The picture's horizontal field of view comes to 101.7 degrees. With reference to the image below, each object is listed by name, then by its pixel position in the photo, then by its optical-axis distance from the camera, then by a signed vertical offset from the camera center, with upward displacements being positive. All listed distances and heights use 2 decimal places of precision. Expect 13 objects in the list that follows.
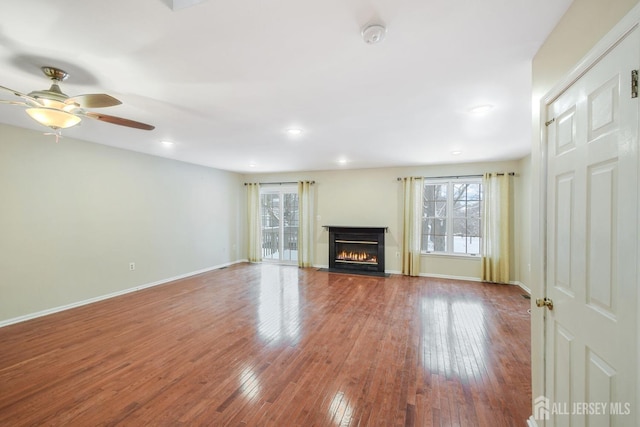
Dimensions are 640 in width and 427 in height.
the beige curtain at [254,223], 7.38 -0.29
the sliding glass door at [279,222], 7.26 -0.26
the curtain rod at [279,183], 6.86 +0.85
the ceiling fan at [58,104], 1.84 +0.79
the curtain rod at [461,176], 5.25 +0.85
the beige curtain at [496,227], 5.21 -0.24
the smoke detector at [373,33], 1.43 +1.02
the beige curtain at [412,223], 5.86 -0.19
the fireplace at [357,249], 6.16 -0.87
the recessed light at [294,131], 3.35 +1.09
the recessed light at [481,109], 2.58 +1.08
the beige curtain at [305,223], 6.86 -0.25
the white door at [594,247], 0.91 -0.13
